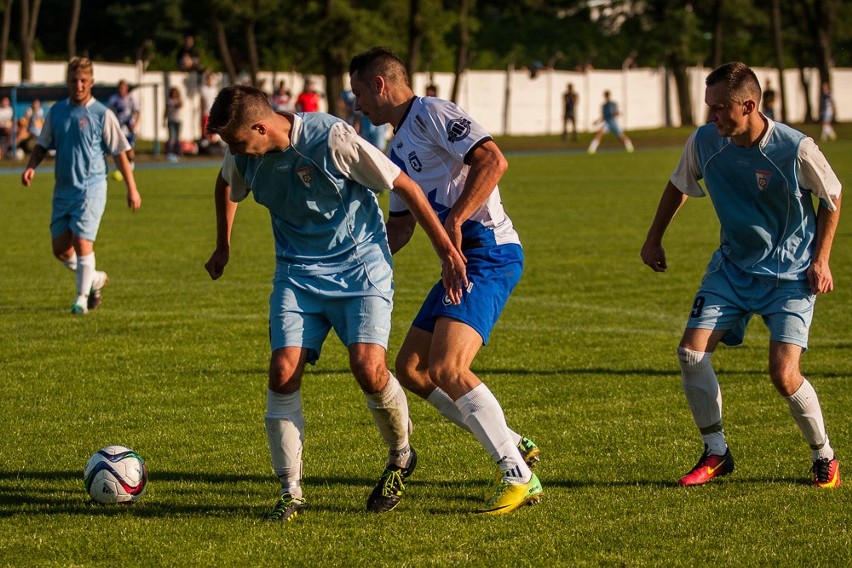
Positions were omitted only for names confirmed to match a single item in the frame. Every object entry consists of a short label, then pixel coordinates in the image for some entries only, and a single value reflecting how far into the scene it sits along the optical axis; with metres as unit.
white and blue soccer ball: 11.13
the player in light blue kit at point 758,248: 11.37
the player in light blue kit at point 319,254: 10.49
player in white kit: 10.94
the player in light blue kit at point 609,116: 86.50
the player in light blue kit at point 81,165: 22.25
